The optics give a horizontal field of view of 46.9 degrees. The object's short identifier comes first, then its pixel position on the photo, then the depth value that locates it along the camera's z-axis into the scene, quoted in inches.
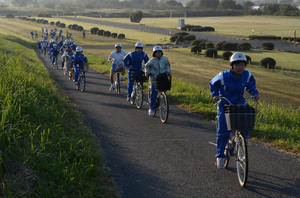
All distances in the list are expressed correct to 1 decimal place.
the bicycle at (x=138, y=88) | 459.5
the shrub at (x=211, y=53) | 1550.9
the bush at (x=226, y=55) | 1428.4
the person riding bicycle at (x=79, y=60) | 623.8
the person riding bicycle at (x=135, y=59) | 472.7
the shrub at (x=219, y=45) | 1781.5
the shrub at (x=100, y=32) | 2997.0
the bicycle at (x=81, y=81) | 619.2
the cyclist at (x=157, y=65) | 396.8
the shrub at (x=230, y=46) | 1716.3
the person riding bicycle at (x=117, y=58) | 565.0
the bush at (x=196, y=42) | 1961.1
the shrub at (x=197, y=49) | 1692.9
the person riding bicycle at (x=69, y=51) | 762.2
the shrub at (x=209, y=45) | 1814.6
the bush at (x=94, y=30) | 3162.4
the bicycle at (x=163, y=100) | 383.3
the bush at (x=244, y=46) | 1726.1
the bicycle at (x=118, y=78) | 566.6
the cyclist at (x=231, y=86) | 233.0
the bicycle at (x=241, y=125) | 209.3
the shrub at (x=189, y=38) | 2247.8
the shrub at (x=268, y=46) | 1718.1
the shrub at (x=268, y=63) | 1214.9
